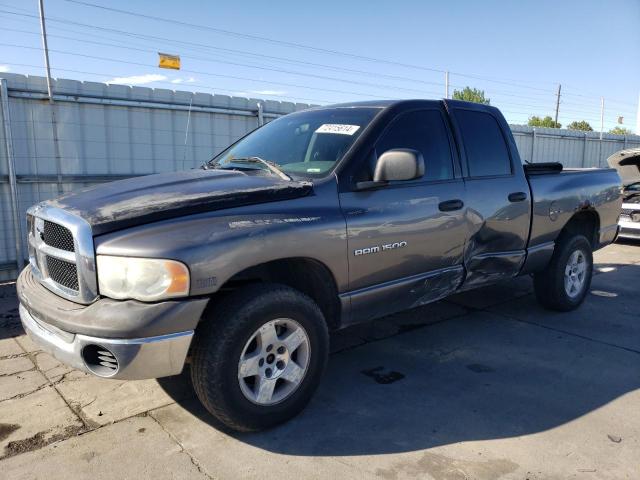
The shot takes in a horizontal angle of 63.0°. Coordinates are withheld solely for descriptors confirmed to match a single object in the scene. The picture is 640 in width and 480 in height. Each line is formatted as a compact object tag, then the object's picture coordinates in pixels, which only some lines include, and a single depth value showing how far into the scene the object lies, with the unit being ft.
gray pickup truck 8.59
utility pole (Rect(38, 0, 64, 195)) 21.79
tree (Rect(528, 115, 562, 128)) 227.55
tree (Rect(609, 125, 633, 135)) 203.86
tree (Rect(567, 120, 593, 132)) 245.94
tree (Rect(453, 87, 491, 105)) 194.68
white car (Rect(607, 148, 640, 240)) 25.42
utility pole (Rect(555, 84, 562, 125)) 169.72
